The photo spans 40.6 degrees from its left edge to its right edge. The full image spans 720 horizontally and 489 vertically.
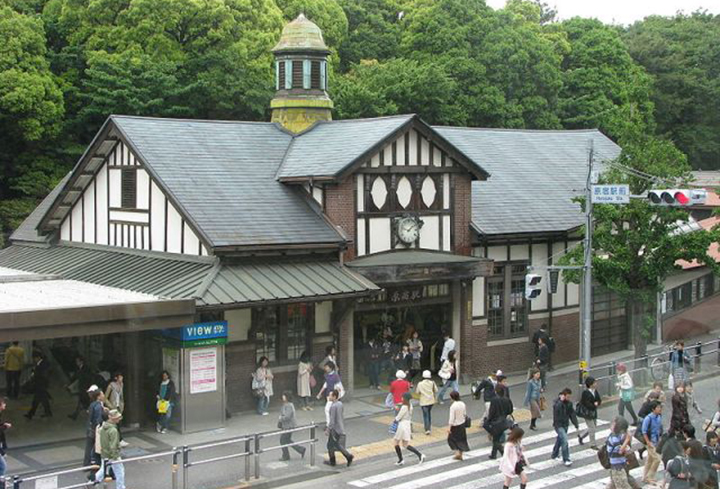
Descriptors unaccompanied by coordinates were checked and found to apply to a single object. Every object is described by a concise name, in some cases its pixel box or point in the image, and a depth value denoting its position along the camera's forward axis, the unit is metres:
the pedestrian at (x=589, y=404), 21.30
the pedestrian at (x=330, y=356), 25.23
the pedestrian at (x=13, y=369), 26.53
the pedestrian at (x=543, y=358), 27.82
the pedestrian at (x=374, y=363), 27.92
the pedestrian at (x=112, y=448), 17.12
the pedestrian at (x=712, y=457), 16.25
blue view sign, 22.67
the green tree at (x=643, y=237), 27.25
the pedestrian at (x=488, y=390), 22.42
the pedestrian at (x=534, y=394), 23.31
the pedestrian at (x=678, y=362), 27.08
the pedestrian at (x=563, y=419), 20.17
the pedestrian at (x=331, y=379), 23.84
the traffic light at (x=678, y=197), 22.50
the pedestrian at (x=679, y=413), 19.81
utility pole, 25.48
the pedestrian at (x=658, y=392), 19.83
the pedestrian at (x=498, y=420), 20.59
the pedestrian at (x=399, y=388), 21.82
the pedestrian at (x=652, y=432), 19.20
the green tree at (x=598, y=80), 64.19
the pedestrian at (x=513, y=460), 16.92
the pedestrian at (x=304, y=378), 25.39
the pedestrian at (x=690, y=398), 22.67
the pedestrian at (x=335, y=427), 19.89
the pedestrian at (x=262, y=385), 24.53
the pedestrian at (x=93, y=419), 18.41
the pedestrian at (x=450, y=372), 25.33
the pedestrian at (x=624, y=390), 22.89
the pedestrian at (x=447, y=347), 26.95
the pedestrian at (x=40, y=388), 23.83
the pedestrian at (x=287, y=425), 19.81
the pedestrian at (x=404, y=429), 20.16
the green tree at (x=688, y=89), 71.88
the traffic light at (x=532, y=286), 26.33
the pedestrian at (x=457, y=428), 20.50
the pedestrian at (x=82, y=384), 23.92
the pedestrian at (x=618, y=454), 16.94
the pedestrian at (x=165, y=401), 22.64
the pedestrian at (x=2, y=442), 17.45
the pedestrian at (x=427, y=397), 22.55
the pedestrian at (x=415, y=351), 28.06
